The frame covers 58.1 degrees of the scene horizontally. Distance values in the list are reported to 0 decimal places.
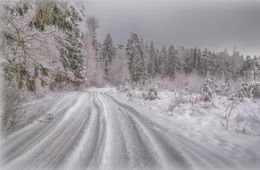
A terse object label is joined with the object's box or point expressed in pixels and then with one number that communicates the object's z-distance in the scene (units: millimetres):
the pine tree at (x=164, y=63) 69438
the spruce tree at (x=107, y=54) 63156
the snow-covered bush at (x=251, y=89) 11641
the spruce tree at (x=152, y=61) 66988
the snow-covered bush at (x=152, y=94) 15794
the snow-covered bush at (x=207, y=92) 11961
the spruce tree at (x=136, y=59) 42094
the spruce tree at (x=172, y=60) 67131
